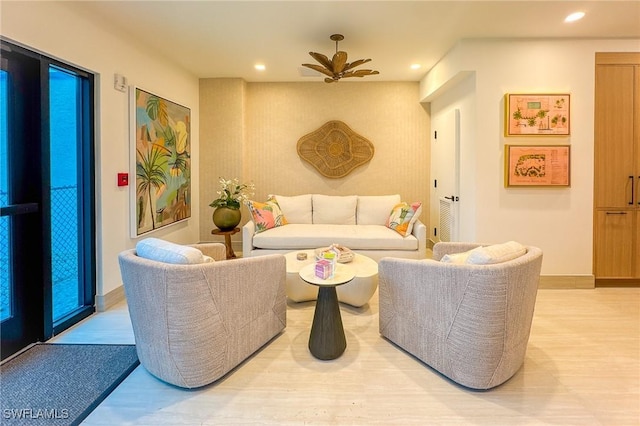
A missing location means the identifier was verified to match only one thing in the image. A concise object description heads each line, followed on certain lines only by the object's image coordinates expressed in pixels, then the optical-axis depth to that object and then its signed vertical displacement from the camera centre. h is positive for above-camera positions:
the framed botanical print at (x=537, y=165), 3.68 +0.39
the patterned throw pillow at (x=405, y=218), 4.30 -0.20
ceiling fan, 3.49 +1.40
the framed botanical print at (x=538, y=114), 3.66 +0.91
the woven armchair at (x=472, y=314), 1.90 -0.64
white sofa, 4.15 -0.35
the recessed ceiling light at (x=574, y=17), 3.12 +1.65
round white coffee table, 3.04 -0.73
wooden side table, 4.73 -0.45
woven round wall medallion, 5.56 +0.85
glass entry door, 2.44 +0.04
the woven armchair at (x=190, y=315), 1.90 -0.63
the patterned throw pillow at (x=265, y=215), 4.45 -0.17
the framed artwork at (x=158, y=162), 3.62 +0.47
